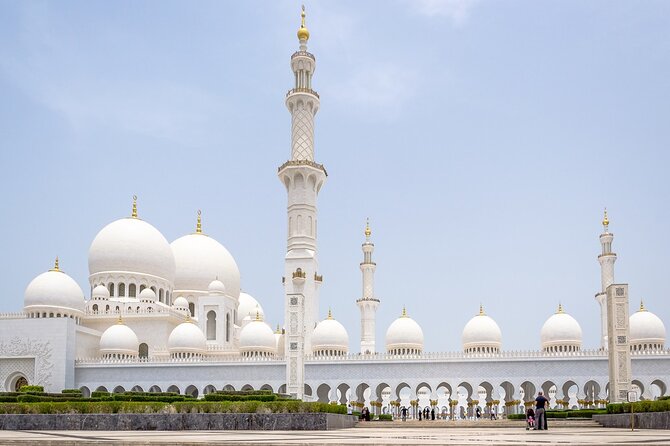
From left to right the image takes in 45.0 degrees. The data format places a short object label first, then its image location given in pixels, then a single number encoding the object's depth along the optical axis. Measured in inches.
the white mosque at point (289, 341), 1521.9
